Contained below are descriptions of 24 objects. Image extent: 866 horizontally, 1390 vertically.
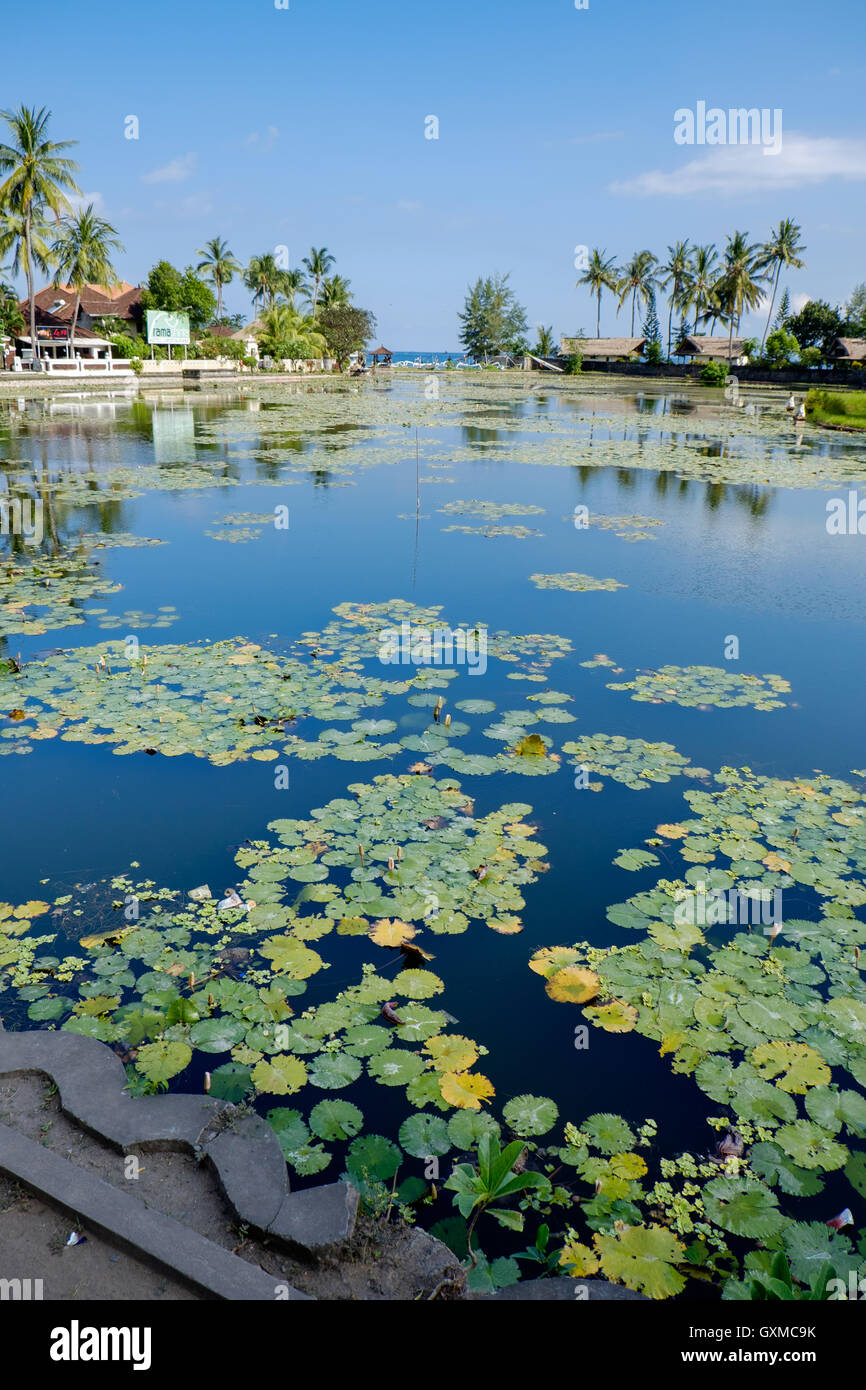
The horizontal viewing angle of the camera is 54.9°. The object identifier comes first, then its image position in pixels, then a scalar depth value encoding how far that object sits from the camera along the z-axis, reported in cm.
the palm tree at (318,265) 6775
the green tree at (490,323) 9106
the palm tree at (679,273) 7106
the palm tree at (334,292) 6762
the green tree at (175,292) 5212
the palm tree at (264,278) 6312
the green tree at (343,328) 6538
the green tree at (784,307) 7044
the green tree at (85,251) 4128
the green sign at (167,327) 5191
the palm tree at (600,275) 7750
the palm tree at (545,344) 8788
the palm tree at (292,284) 6450
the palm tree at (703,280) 6850
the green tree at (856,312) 6219
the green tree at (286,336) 5609
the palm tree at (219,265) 6131
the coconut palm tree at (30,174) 3525
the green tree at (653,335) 7244
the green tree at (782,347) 6119
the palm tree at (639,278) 7631
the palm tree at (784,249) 5866
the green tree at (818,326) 6216
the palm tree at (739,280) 5994
